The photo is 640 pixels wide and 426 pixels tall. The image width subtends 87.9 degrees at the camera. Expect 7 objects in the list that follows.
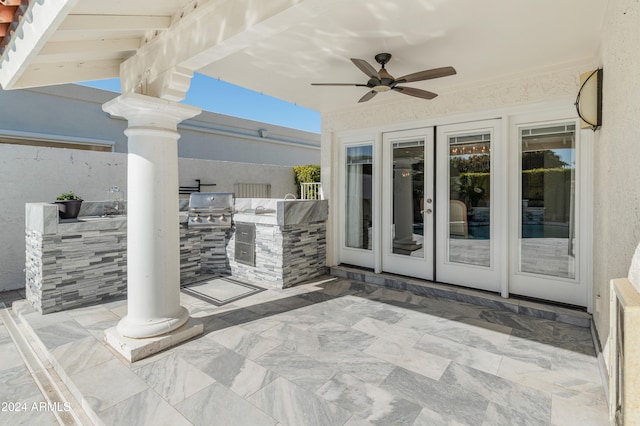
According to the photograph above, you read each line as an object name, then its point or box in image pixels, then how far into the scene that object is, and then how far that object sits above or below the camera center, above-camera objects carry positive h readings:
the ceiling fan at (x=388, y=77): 3.36 +1.39
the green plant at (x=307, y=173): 11.12 +1.20
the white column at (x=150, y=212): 3.05 -0.02
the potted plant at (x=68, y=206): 4.27 +0.06
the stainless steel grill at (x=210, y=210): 5.47 -0.01
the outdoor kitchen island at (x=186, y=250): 4.00 -0.59
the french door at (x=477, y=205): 4.01 +0.04
